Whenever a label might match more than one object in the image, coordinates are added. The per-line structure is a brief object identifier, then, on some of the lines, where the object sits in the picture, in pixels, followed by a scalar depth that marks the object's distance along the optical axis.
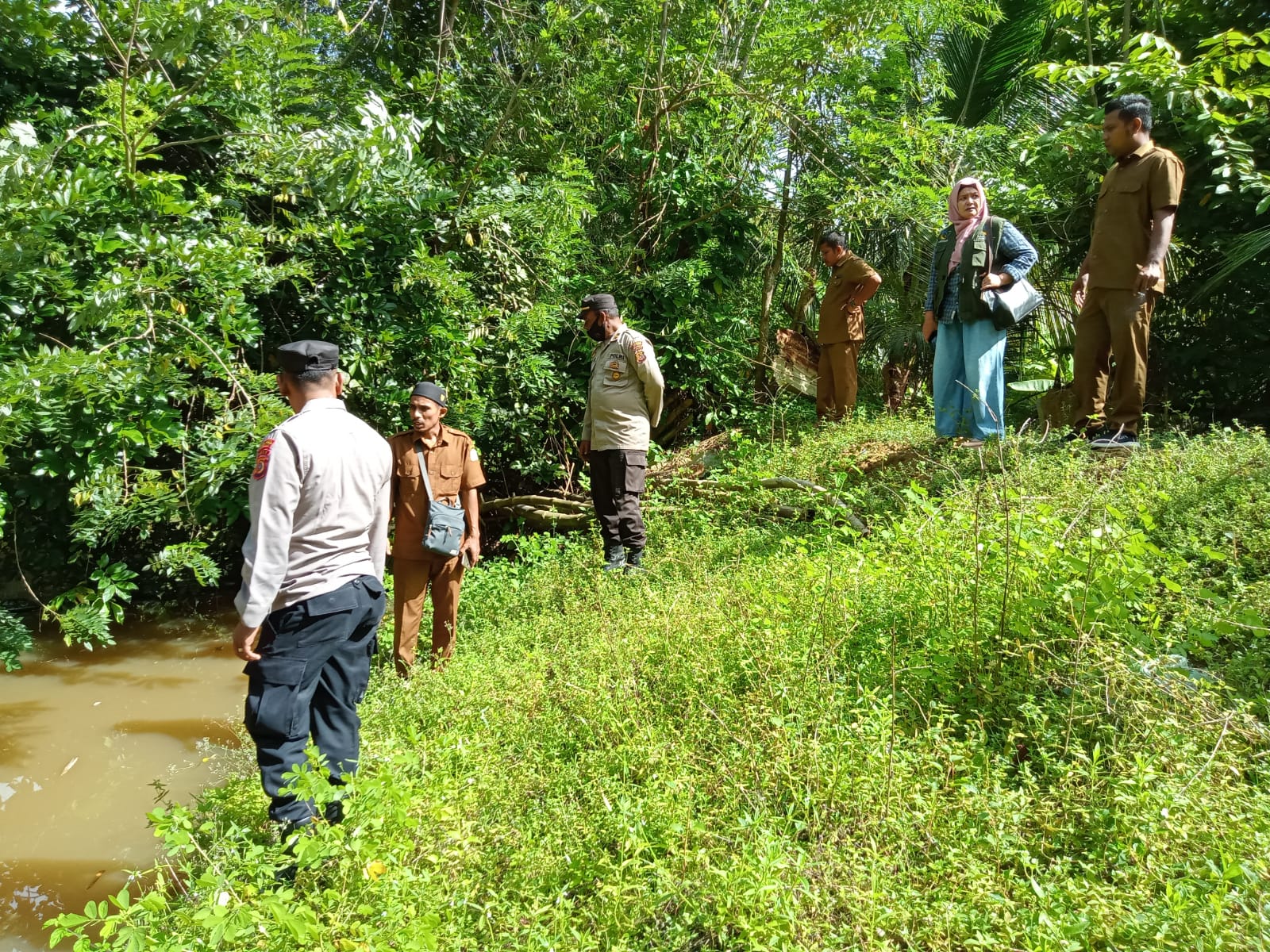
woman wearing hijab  5.42
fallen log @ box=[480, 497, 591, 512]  7.85
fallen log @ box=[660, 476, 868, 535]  5.20
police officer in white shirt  2.98
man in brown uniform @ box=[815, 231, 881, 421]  7.71
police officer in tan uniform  5.80
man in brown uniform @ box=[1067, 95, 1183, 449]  4.74
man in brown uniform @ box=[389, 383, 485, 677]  4.92
